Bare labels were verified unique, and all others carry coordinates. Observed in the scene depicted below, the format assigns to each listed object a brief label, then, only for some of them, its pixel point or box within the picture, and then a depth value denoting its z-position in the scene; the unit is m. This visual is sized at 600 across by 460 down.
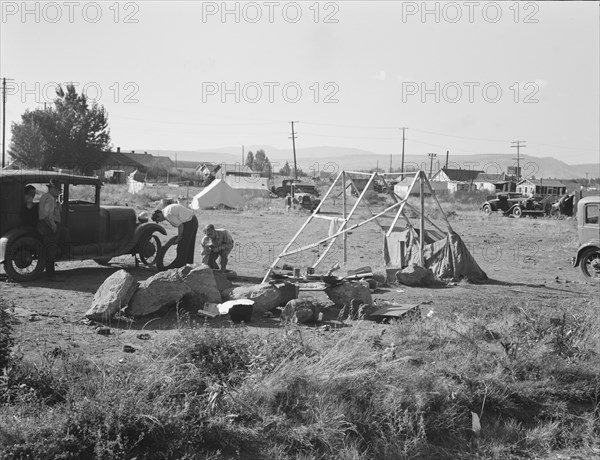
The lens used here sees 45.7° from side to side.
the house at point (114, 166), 63.61
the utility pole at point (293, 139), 77.45
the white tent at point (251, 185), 52.09
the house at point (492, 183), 62.47
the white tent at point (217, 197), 37.09
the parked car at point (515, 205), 38.41
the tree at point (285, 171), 101.17
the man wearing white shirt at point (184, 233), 13.11
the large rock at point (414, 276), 12.73
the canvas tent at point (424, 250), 13.38
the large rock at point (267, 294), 9.66
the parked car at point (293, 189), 50.12
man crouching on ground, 12.73
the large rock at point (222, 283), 10.62
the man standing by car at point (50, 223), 11.66
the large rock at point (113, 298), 8.95
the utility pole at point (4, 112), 54.75
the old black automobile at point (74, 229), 11.59
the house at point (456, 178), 73.94
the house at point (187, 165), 103.61
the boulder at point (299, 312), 9.15
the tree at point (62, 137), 61.22
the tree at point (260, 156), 131.40
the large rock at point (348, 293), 10.12
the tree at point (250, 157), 127.53
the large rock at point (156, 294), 9.11
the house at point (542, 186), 58.66
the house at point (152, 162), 81.22
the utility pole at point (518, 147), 90.00
